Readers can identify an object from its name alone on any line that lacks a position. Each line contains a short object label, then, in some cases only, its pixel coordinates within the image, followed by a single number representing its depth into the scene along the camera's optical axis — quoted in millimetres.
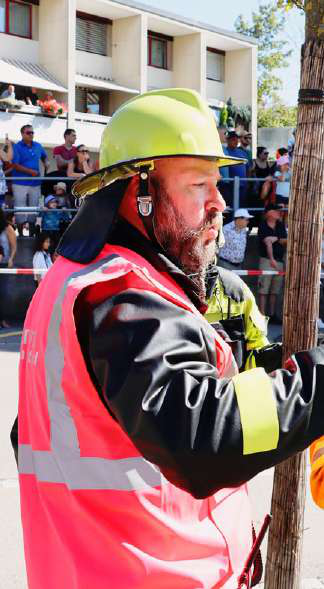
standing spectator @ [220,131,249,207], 13086
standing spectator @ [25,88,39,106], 29156
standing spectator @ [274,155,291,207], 13179
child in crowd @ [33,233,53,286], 12242
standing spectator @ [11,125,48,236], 13062
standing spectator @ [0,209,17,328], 12578
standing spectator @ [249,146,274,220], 13430
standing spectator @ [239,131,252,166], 13823
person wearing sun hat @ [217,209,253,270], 12469
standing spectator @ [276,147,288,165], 13933
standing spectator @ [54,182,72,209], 12992
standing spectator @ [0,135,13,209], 12641
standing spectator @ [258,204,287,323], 12781
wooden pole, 2521
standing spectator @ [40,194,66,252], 12617
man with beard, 1519
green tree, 52969
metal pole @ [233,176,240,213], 13052
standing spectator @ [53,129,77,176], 13453
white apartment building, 30844
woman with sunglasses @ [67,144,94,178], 13195
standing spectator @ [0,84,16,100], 24600
